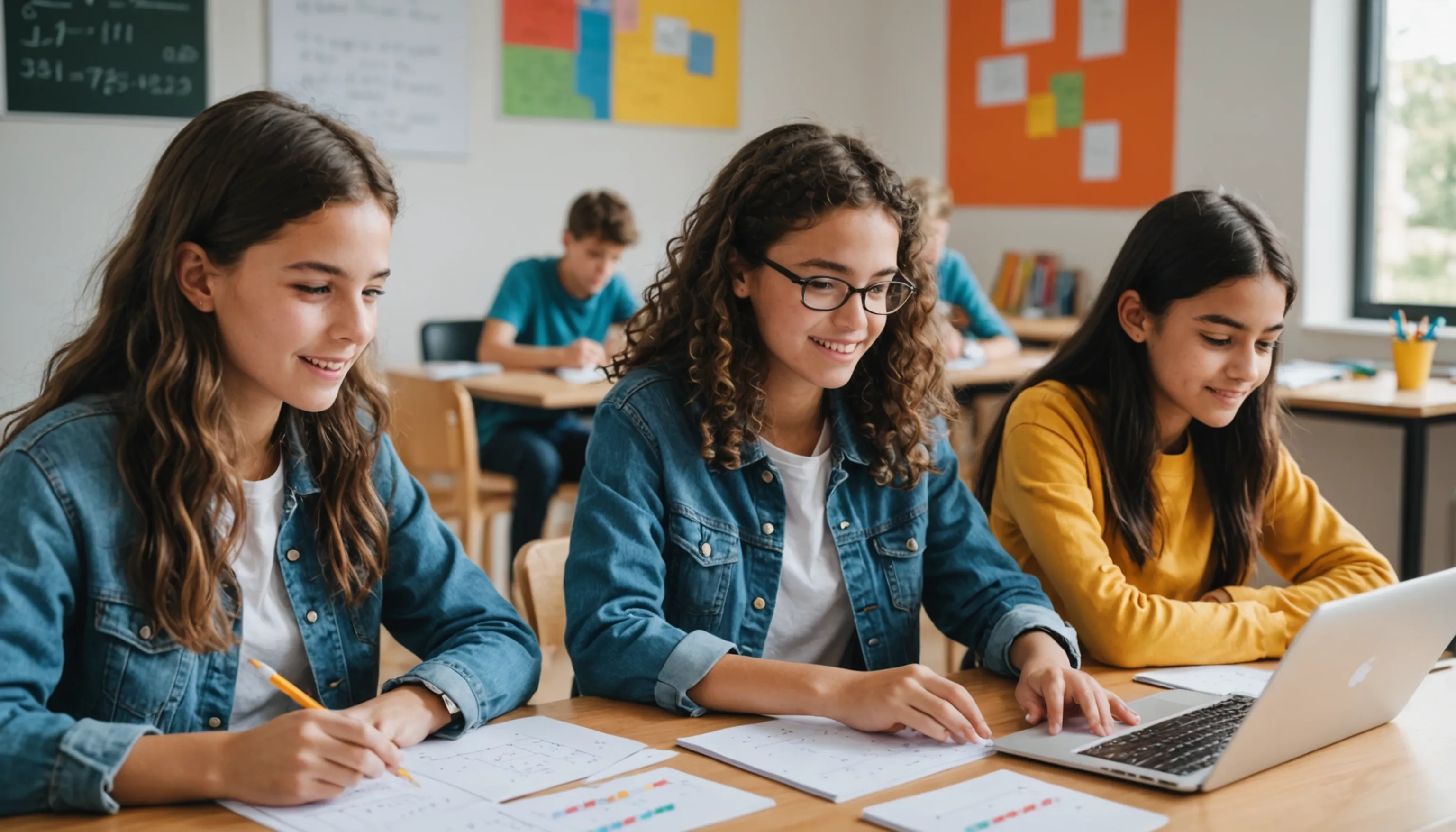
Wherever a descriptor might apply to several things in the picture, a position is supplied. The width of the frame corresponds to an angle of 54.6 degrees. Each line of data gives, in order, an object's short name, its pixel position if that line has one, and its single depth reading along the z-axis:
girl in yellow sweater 1.67
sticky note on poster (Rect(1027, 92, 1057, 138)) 5.26
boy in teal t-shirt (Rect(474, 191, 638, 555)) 3.84
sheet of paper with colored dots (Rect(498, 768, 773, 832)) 1.00
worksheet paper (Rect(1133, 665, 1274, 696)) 1.42
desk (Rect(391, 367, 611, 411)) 3.53
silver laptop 1.08
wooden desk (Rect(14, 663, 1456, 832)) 1.02
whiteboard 4.46
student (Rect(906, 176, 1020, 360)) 4.41
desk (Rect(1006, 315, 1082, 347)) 4.95
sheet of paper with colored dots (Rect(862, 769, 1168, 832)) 1.00
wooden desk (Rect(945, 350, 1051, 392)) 3.96
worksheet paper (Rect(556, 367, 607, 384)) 3.81
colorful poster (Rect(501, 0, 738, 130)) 4.99
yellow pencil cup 3.49
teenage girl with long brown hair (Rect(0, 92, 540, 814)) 1.11
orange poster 4.89
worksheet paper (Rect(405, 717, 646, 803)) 1.10
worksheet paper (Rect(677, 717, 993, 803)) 1.10
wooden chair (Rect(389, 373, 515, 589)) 3.53
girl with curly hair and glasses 1.43
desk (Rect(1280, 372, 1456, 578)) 3.26
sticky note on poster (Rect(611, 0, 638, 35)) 5.16
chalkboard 4.02
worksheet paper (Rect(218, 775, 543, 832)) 0.99
